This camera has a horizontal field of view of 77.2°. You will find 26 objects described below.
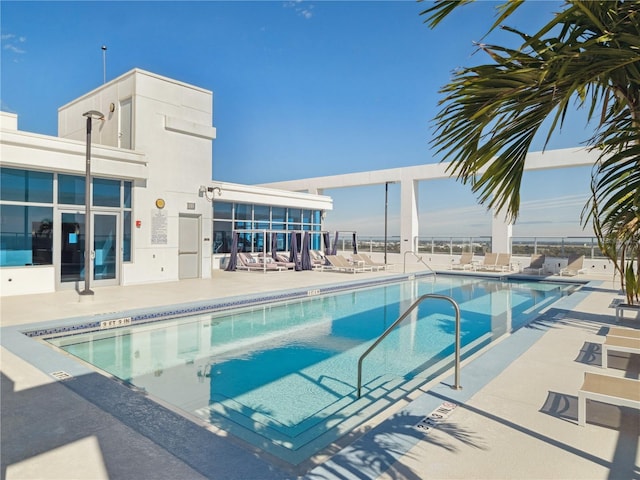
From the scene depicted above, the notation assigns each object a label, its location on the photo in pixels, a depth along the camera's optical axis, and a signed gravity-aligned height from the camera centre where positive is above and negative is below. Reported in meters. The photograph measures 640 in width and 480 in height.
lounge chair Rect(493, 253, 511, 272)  16.58 -0.85
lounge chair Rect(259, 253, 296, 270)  15.73 -0.77
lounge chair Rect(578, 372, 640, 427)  2.83 -1.09
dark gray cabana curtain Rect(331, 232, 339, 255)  19.46 -0.29
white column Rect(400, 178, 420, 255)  20.89 +1.53
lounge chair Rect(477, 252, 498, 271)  16.78 -0.80
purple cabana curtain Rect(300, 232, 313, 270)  15.88 -0.51
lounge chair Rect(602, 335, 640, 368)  4.06 -1.05
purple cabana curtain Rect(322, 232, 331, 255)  18.97 -0.04
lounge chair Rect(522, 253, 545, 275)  15.97 -0.91
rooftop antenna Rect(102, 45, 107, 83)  13.24 +5.86
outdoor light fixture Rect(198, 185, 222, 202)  12.09 +1.54
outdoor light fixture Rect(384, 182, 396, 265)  19.61 +1.92
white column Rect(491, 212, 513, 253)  18.53 +0.30
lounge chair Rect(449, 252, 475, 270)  17.77 -0.92
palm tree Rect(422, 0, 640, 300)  1.58 +0.70
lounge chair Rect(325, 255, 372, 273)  15.77 -0.90
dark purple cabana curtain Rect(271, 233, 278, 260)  16.75 -0.18
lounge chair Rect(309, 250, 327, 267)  17.30 -0.74
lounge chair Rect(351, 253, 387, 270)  16.64 -0.83
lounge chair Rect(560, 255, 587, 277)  14.98 -0.98
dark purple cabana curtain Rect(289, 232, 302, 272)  15.89 -0.33
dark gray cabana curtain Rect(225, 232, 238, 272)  15.16 -0.56
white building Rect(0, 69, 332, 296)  8.77 +1.29
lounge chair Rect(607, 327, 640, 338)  4.48 -1.03
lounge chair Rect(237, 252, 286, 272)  15.19 -0.84
